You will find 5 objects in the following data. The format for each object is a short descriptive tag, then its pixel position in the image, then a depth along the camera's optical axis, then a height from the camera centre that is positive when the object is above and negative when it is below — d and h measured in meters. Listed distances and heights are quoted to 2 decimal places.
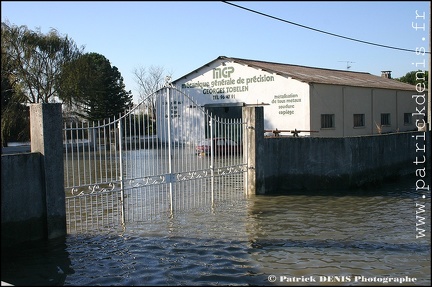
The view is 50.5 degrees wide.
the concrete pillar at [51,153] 7.84 -0.28
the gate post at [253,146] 12.38 -0.41
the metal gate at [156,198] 9.34 -1.75
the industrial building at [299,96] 26.44 +2.14
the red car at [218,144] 12.45 -0.34
